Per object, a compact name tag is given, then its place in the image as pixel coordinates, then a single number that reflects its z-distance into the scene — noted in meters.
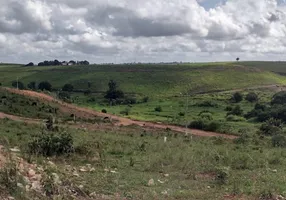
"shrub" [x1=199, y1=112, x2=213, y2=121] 51.34
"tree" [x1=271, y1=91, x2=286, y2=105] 67.62
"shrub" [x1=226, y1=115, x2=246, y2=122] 51.12
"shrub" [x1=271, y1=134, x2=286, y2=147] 23.96
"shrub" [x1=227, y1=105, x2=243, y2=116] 57.64
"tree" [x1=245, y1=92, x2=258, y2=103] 76.25
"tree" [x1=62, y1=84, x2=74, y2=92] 98.88
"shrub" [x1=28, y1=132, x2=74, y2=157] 12.48
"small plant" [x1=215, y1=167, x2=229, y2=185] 10.02
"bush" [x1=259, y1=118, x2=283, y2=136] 37.28
